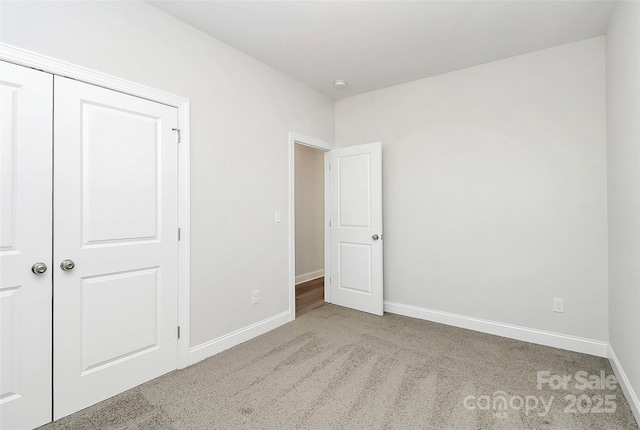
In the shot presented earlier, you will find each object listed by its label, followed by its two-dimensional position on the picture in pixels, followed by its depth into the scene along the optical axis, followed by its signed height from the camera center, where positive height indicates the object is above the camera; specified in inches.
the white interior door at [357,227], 142.4 -4.3
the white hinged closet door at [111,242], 72.3 -6.0
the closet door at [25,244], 64.2 -5.3
